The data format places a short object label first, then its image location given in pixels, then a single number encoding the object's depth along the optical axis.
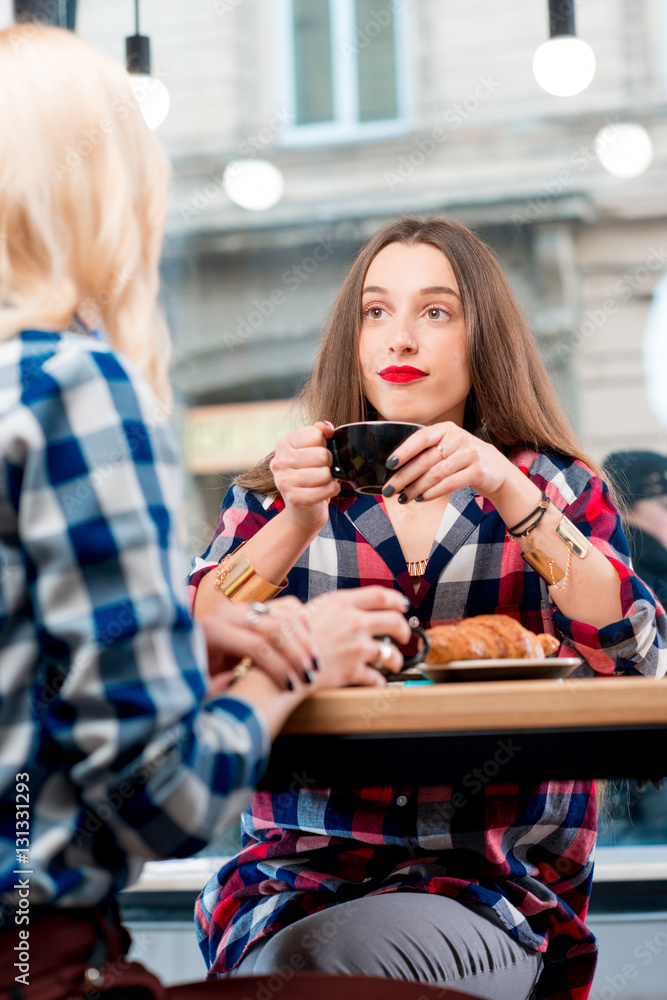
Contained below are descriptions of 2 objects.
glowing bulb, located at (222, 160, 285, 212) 4.46
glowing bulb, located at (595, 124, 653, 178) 4.15
